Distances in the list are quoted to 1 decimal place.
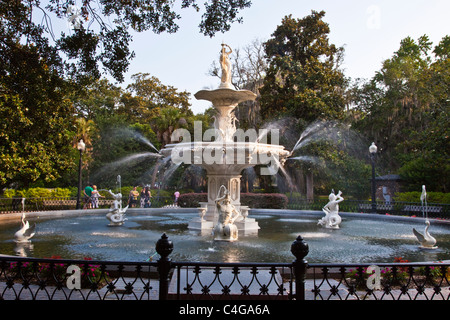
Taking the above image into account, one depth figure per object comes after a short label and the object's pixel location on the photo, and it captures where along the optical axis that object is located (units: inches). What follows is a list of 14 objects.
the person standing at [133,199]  914.4
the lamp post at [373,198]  693.3
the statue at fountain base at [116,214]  534.3
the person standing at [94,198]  834.6
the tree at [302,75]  1101.3
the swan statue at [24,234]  378.3
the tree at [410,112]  834.8
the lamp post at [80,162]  746.9
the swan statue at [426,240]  369.1
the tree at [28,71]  319.3
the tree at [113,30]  324.5
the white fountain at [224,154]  482.6
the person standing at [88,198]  837.1
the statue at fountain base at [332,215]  515.8
